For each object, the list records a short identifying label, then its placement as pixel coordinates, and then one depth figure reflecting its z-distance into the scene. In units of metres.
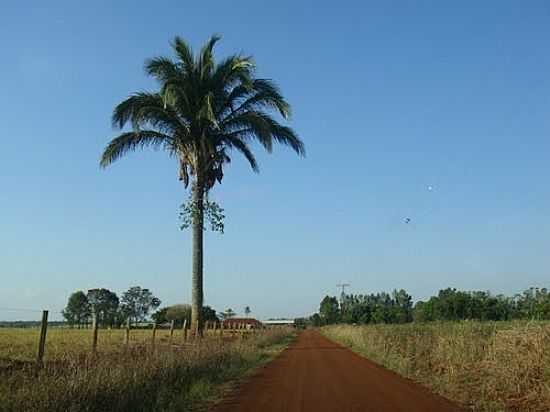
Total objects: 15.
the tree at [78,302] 134.93
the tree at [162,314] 98.00
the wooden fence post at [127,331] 18.16
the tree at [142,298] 181.12
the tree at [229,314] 182.68
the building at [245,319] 171.31
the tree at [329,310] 156.54
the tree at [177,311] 91.78
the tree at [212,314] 93.16
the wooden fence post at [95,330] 15.69
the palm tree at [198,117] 23.97
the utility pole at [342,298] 174.44
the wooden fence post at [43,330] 12.97
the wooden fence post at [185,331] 24.00
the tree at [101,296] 149.00
